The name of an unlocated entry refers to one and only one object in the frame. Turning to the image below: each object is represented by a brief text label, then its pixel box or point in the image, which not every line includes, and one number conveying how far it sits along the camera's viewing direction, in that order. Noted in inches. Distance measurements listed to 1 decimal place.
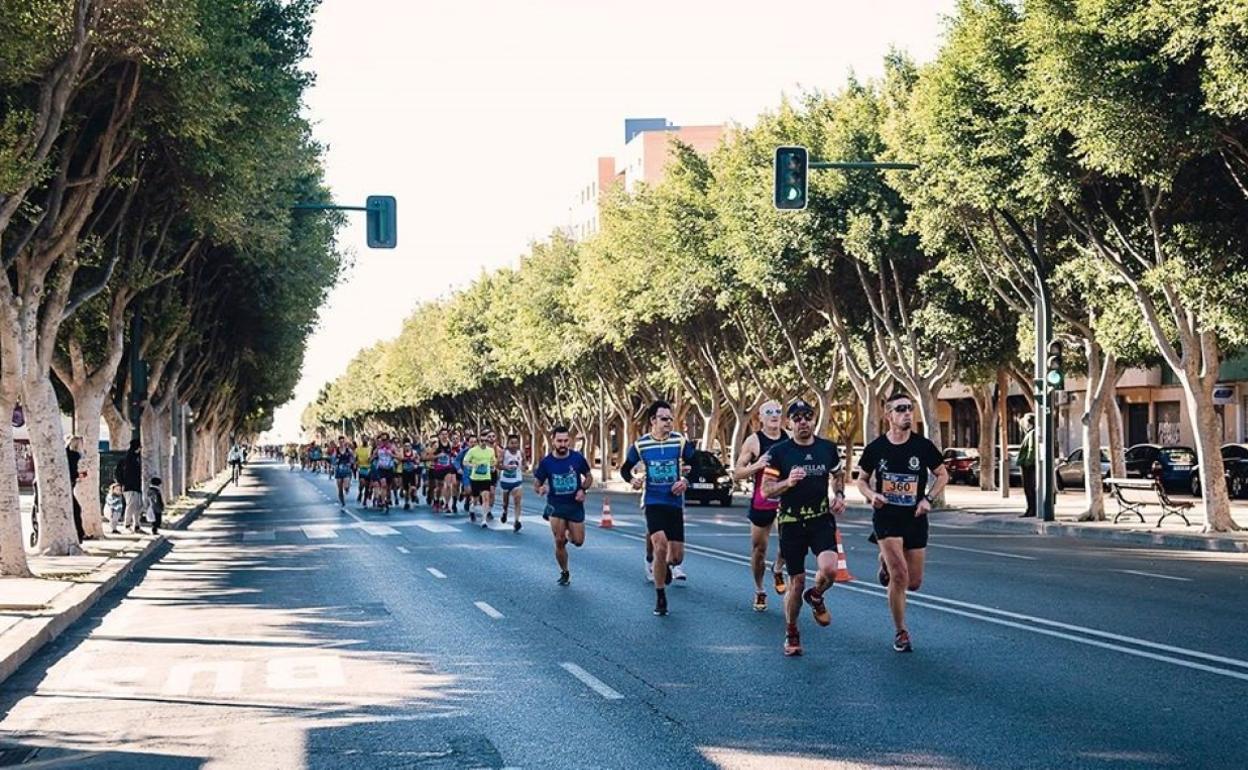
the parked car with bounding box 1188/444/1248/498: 1822.1
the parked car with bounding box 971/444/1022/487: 2469.2
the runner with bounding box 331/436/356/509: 1878.7
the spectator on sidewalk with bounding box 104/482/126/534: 1197.1
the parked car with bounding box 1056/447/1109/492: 2143.2
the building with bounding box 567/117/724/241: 5044.3
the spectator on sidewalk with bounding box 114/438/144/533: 1157.7
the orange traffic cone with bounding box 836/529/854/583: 595.4
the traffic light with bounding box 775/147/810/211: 884.6
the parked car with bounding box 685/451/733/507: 1724.9
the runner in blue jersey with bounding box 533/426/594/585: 689.0
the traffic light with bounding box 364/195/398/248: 915.4
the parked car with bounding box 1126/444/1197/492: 1877.5
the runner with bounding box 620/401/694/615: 580.4
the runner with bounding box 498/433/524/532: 1182.3
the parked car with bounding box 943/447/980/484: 2450.8
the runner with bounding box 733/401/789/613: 522.4
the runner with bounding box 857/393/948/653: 456.4
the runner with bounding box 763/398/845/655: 470.9
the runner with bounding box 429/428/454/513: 1493.6
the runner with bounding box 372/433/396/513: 1601.9
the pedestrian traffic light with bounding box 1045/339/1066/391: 1253.1
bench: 1222.9
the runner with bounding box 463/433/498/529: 1235.2
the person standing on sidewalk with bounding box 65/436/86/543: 1066.7
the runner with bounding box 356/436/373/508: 1691.7
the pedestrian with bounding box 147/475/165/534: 1186.0
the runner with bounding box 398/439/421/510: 1681.8
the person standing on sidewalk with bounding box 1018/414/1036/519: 1366.9
